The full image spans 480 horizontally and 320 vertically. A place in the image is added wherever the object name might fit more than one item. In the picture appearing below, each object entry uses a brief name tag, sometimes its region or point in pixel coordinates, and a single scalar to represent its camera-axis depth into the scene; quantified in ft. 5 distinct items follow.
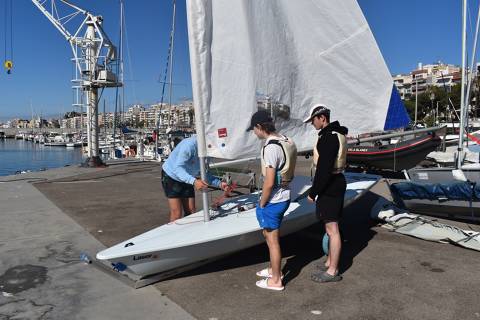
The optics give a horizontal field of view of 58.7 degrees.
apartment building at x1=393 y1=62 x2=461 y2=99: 378.53
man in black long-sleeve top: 13.53
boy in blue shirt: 16.97
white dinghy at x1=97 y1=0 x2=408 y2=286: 14.12
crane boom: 59.88
